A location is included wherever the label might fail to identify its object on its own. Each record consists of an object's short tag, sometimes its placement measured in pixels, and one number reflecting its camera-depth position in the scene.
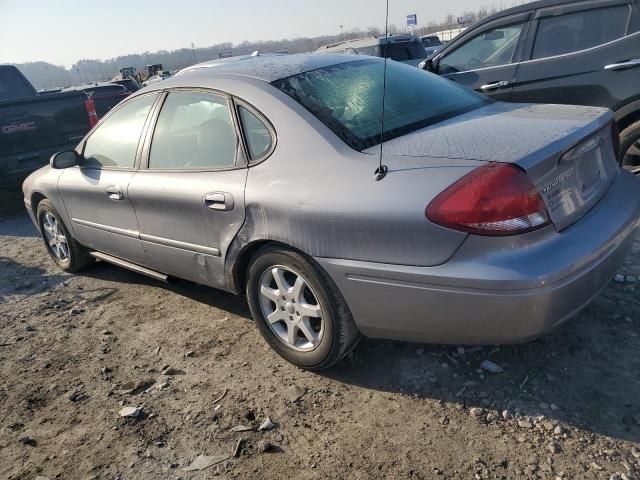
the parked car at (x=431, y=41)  27.34
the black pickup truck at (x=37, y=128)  7.11
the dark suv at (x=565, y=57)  4.54
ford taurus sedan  2.22
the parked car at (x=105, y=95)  8.35
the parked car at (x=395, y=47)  13.33
